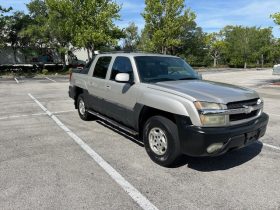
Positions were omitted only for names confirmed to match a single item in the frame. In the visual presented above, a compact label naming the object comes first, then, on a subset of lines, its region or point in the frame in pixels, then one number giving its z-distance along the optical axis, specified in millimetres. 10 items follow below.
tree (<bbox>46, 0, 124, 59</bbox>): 20831
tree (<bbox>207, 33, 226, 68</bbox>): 44722
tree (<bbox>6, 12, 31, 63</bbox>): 24924
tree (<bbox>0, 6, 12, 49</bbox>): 18847
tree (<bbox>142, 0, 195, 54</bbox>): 25757
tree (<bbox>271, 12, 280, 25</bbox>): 13121
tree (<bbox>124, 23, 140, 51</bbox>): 39954
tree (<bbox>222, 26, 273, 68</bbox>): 46747
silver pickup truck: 2866
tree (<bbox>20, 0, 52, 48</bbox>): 23093
